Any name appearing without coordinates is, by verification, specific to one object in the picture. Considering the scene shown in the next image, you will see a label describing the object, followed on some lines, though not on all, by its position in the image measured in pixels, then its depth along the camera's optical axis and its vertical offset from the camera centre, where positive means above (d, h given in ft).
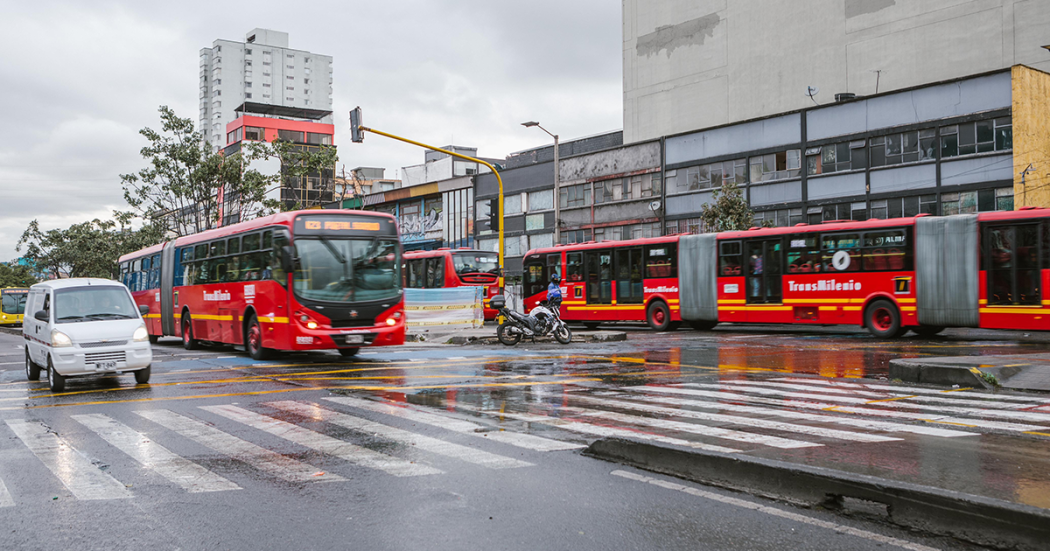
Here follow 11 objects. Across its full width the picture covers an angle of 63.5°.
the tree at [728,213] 128.77 +12.19
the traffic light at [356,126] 79.97 +16.26
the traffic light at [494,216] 94.45 +9.04
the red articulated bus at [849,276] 68.08 +1.40
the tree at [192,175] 130.21 +19.54
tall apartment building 494.59 +132.35
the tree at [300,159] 130.41 +21.91
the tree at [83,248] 197.77 +13.24
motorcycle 72.43 -2.65
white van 42.01 -1.52
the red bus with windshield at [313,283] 55.62 +1.07
